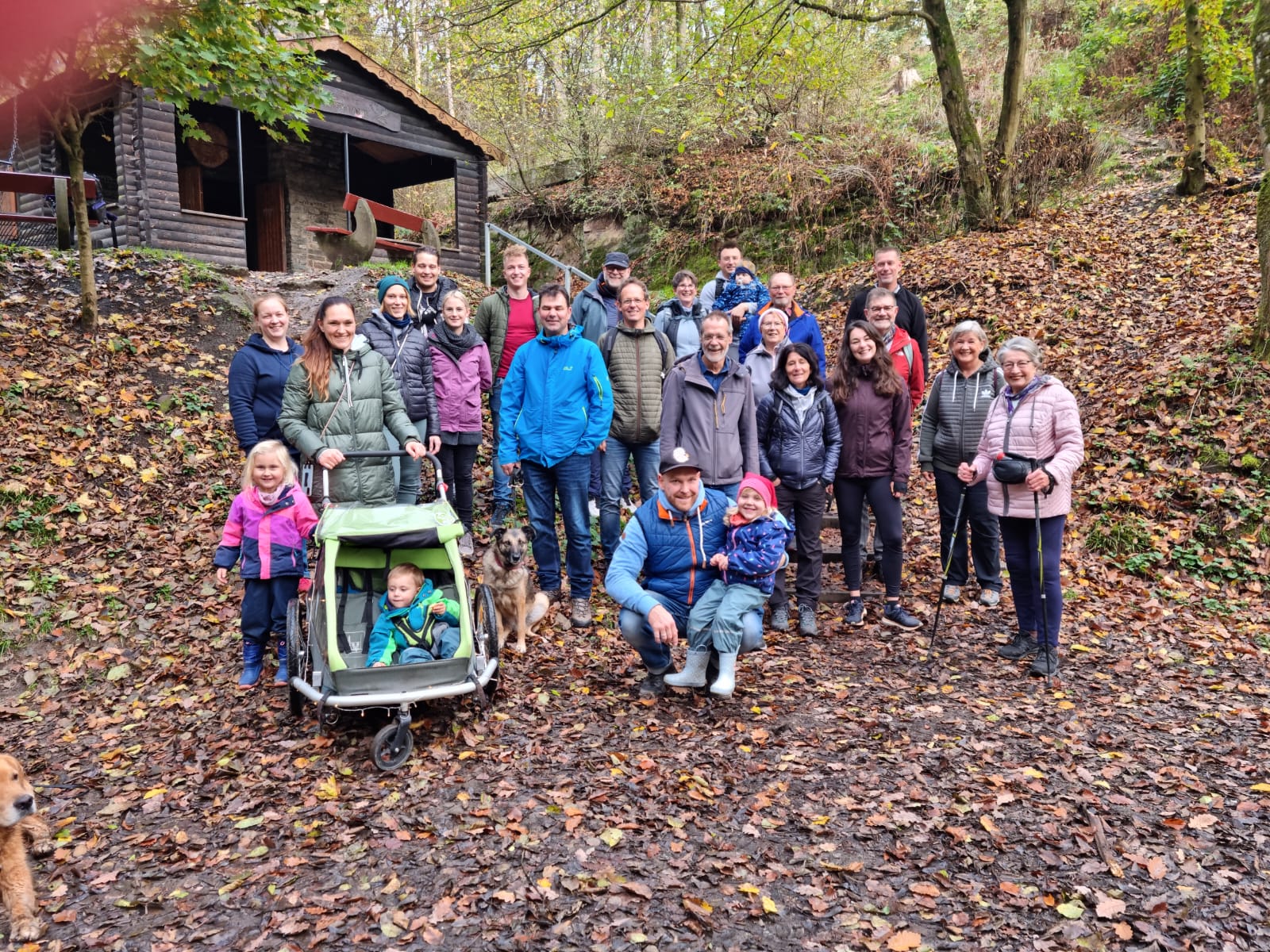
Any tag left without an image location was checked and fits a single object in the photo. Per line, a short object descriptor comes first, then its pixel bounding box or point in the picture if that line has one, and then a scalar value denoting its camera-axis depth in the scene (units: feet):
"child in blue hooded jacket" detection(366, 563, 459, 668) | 15.33
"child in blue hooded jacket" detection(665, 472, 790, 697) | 15.85
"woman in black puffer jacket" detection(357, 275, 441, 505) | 20.39
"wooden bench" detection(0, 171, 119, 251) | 37.45
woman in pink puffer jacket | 17.56
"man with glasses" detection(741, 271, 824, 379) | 22.82
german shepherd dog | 18.54
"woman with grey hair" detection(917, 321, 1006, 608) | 20.71
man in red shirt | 23.94
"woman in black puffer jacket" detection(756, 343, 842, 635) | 19.83
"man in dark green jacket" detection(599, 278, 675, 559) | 21.27
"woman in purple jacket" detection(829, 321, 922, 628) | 19.90
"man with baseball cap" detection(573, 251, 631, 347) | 23.67
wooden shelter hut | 44.80
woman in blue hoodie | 18.69
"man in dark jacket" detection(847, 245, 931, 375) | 23.80
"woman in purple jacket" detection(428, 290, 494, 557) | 22.07
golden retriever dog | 11.03
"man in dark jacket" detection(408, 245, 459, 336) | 22.21
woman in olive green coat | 17.34
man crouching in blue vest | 16.03
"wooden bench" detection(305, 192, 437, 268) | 49.03
